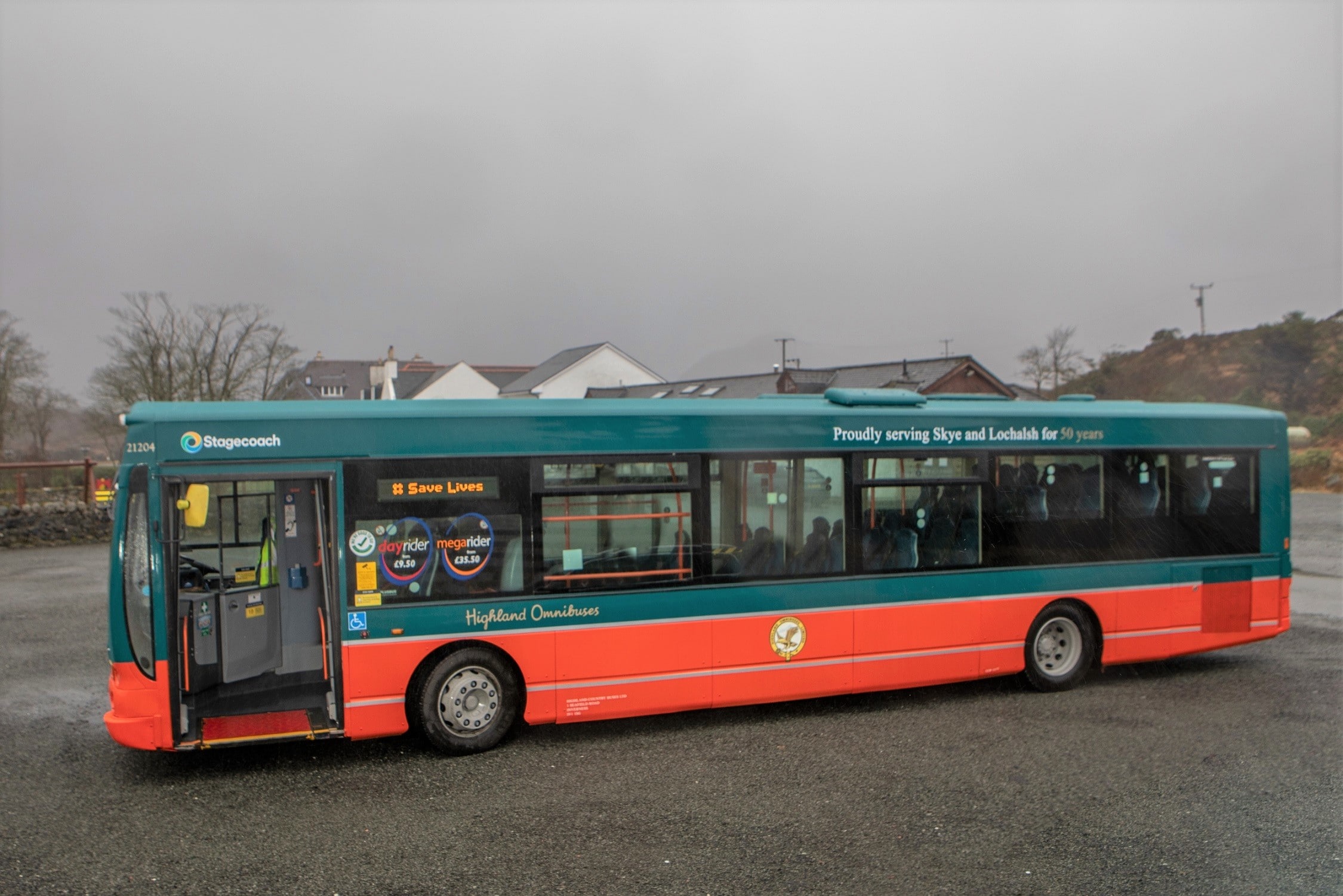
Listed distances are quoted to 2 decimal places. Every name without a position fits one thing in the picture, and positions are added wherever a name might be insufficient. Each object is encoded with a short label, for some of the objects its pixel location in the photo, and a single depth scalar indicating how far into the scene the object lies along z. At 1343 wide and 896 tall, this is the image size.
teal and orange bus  6.46
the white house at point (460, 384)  61.84
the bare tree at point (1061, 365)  65.81
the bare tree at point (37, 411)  35.81
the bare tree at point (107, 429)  34.41
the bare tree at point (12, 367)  35.19
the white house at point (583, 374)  56.41
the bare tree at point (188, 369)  35.94
